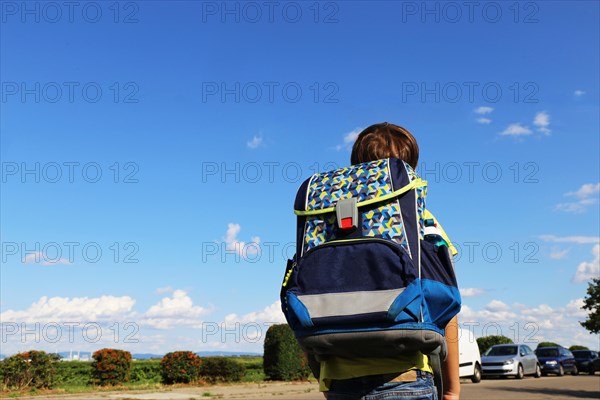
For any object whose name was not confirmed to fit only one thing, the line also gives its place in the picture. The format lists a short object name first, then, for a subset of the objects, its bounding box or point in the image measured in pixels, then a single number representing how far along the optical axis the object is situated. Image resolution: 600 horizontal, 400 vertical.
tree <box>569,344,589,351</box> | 50.42
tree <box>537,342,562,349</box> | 44.55
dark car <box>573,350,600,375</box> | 38.81
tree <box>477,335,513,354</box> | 39.50
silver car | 26.49
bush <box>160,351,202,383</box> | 21.89
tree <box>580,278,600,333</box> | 28.70
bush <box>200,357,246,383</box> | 22.48
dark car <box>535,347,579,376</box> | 32.50
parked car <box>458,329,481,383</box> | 23.83
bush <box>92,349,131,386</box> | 21.09
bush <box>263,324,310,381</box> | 22.66
